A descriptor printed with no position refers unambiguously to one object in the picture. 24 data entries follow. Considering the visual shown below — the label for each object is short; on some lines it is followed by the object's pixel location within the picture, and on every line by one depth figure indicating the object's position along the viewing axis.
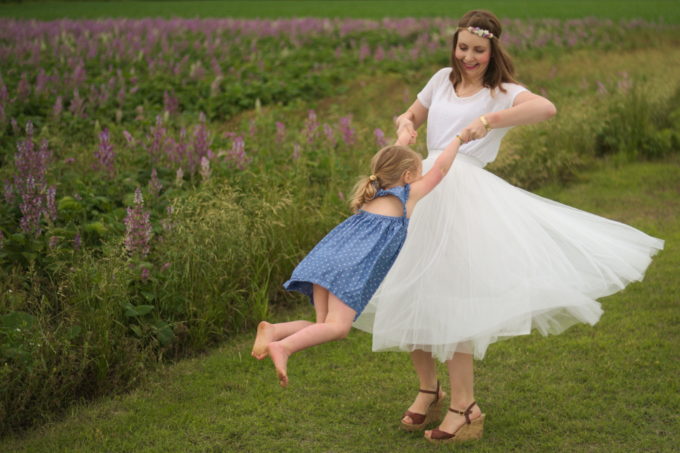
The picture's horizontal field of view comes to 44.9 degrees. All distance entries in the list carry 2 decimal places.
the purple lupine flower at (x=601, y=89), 11.48
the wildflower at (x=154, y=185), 6.03
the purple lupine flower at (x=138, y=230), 5.02
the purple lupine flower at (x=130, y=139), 6.78
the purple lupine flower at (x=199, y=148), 6.79
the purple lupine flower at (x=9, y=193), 5.53
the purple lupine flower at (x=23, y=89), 8.98
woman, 3.77
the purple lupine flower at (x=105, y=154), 6.29
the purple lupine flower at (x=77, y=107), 8.84
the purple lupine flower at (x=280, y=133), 7.69
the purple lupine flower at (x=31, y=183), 5.13
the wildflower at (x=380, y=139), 7.29
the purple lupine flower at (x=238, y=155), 6.77
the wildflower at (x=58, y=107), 7.90
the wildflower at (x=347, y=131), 7.80
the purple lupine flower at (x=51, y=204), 5.15
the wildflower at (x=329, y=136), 7.77
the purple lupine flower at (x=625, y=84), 10.96
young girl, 3.63
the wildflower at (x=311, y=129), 7.91
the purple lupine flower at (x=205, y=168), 6.21
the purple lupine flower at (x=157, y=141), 6.94
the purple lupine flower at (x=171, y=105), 9.46
